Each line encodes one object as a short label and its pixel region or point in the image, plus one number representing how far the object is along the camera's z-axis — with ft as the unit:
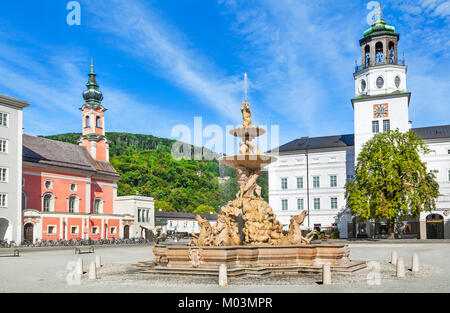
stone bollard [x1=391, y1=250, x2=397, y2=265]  63.05
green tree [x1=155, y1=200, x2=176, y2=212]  292.34
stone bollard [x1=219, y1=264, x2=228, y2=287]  41.79
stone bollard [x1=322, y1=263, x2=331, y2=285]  42.22
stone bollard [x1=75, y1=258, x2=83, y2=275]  51.16
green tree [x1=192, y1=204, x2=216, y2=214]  312.36
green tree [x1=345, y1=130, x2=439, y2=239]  144.66
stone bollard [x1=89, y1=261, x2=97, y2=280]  48.35
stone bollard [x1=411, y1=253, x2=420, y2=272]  53.36
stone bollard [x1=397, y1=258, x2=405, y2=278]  48.16
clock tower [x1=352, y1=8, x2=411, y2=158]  175.52
